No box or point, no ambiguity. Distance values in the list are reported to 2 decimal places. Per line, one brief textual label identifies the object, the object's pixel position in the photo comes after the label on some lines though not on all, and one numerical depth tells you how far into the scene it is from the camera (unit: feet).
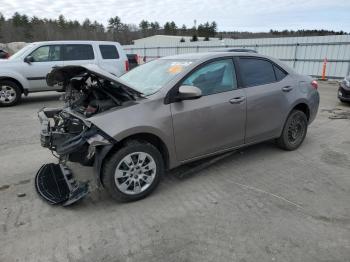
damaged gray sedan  11.39
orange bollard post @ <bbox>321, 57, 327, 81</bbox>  56.95
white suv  30.42
